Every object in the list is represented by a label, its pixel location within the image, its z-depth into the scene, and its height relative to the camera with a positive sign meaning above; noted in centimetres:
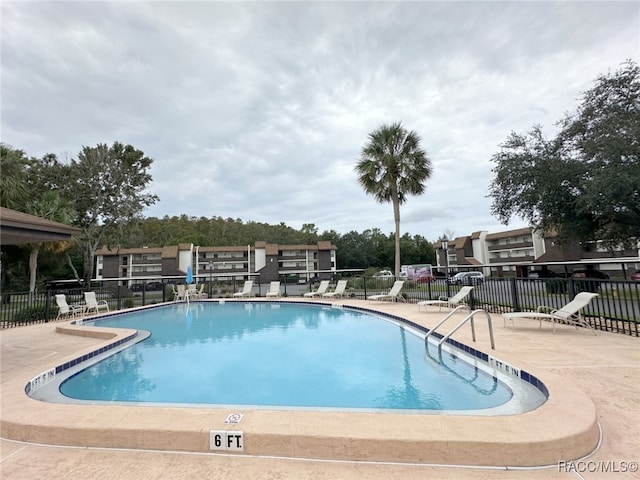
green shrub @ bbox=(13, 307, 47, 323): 993 -103
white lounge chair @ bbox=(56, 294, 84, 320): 1052 -97
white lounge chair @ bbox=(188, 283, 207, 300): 1656 -93
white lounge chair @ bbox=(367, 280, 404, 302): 1256 -114
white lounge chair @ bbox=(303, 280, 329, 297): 1590 -89
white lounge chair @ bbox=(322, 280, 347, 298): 1488 -93
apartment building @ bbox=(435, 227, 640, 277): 3325 +169
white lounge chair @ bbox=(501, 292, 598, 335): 609 -103
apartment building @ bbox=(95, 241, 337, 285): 4381 +220
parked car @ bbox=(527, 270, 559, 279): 2337 -95
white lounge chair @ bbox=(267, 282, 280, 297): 1648 -89
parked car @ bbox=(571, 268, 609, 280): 1738 -81
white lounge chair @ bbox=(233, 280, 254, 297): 1683 -93
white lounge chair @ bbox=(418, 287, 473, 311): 931 -107
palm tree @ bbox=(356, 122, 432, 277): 1644 +530
